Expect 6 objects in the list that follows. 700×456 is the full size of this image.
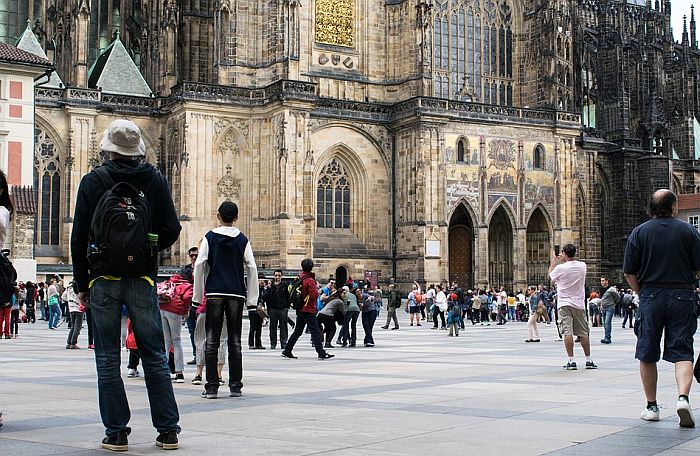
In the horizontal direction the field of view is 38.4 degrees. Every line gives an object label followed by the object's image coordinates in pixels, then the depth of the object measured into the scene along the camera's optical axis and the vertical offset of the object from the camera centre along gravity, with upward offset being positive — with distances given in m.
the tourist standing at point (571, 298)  14.45 -0.29
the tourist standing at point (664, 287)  8.55 -0.09
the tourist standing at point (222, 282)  10.46 -0.01
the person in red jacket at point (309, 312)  17.02 -0.53
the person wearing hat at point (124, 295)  6.91 -0.09
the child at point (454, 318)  27.44 -1.06
